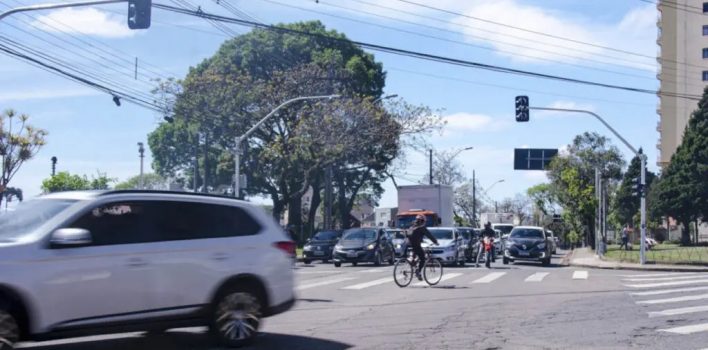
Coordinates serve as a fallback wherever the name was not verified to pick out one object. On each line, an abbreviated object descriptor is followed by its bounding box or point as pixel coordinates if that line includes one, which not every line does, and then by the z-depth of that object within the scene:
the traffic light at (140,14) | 16.89
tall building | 83.06
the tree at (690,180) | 60.28
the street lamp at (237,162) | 31.34
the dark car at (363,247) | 29.72
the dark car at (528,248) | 32.38
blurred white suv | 7.90
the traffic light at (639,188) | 31.55
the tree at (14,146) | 44.06
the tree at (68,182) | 58.88
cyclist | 18.88
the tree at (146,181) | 84.50
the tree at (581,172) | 50.50
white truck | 42.22
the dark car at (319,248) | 33.62
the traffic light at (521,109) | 29.81
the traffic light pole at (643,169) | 30.45
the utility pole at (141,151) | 64.53
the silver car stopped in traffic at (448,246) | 28.70
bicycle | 19.16
